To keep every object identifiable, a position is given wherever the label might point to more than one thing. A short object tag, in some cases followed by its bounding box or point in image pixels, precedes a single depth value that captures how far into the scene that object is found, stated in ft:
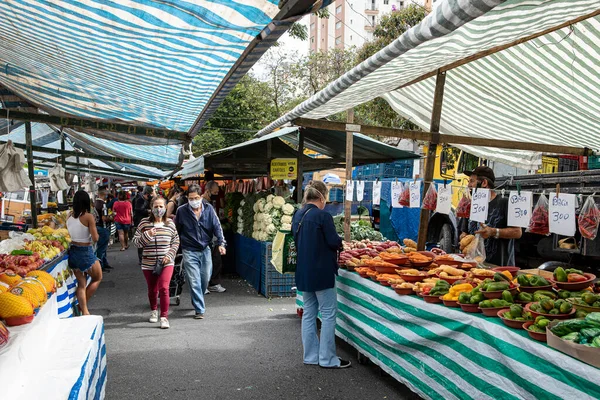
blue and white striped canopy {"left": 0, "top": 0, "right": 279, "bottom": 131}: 10.08
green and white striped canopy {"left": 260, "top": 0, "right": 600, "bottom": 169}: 11.64
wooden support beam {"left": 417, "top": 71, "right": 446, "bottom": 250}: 21.62
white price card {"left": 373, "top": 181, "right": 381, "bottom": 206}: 29.13
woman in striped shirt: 24.06
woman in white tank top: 24.06
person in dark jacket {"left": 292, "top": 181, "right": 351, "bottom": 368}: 18.22
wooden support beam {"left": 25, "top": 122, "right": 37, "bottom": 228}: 27.45
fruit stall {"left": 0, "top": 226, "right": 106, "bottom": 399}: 9.48
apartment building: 236.43
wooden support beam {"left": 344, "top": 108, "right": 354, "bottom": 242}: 29.55
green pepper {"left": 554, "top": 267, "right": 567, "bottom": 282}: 13.58
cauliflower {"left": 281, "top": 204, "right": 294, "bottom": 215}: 34.12
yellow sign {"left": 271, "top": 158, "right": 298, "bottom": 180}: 35.83
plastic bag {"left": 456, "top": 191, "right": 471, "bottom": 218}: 22.24
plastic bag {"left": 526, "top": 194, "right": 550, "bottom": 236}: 18.94
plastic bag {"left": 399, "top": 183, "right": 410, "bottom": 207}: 25.34
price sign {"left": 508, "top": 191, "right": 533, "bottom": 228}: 18.04
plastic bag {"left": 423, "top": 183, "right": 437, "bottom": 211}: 22.29
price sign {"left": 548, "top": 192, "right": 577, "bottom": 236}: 16.55
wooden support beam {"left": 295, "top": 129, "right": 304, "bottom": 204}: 35.70
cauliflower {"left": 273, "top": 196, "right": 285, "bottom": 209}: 34.40
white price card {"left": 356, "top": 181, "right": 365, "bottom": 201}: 30.87
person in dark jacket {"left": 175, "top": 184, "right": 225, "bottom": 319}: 26.30
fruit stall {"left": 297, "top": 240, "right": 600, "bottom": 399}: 10.17
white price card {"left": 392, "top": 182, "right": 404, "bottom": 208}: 25.99
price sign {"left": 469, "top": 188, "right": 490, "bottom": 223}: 19.40
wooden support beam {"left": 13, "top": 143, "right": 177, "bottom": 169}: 40.44
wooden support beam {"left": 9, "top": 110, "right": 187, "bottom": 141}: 21.59
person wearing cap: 21.34
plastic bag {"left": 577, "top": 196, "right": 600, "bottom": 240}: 17.65
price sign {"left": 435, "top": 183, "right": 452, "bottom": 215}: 21.61
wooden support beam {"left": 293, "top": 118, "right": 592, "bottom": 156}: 22.26
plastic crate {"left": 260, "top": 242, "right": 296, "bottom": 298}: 31.58
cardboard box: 9.32
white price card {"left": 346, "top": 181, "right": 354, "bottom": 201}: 28.43
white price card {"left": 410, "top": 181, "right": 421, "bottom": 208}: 24.35
